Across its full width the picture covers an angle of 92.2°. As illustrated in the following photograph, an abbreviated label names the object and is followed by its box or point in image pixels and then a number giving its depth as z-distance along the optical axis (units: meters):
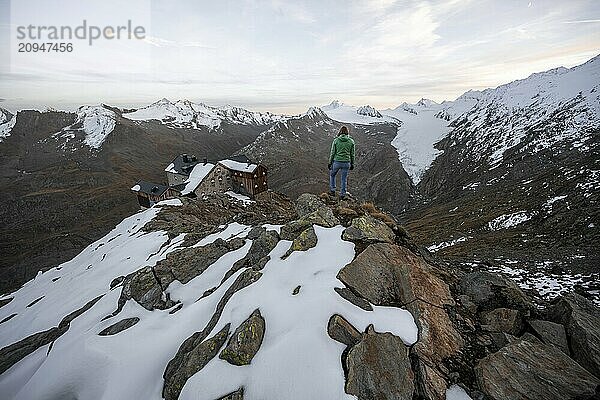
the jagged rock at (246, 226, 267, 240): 13.91
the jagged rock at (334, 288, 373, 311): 7.61
